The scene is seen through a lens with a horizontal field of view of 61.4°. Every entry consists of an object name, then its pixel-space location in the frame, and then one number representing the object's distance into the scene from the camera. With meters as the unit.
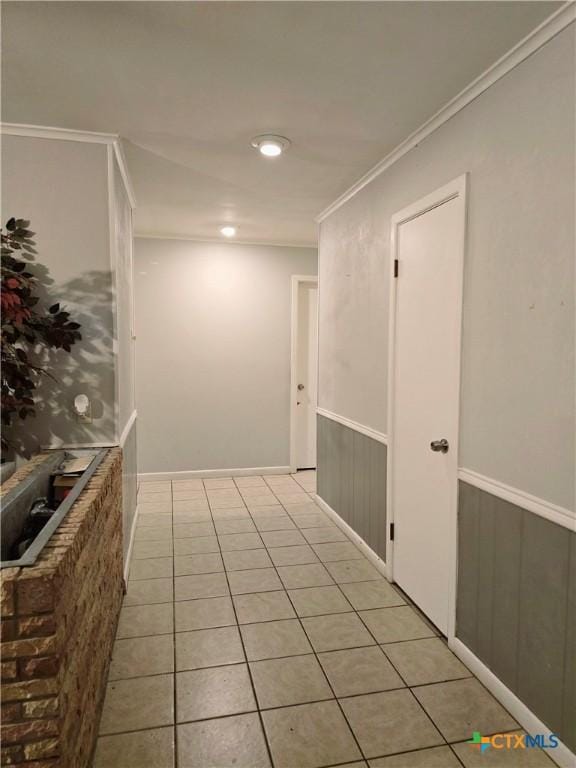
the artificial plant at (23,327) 2.14
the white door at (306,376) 5.41
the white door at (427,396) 2.23
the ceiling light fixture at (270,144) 2.56
